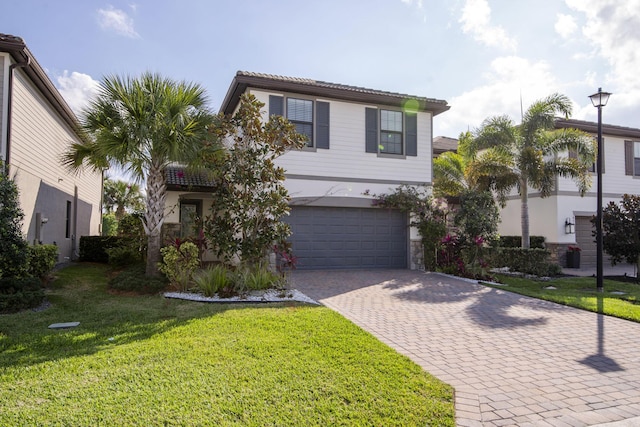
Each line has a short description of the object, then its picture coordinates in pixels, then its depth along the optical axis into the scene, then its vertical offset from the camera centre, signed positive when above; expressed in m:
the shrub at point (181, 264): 8.91 -0.85
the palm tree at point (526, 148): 14.23 +3.22
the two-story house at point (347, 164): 12.91 +2.35
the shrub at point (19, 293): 6.86 -1.27
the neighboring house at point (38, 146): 9.20 +2.22
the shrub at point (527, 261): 12.90 -0.97
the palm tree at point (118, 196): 26.97 +2.17
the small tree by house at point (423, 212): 13.49 +0.69
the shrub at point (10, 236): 7.55 -0.23
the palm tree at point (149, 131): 8.70 +2.23
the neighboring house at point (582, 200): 17.00 +1.51
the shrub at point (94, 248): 14.23 -0.81
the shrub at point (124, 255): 11.84 -0.89
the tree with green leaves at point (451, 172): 16.38 +2.57
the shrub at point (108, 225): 23.08 +0.09
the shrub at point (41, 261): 8.66 -0.81
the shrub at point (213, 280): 8.41 -1.16
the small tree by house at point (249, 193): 9.12 +0.86
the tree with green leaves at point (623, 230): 12.80 +0.13
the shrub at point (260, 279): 8.89 -1.18
